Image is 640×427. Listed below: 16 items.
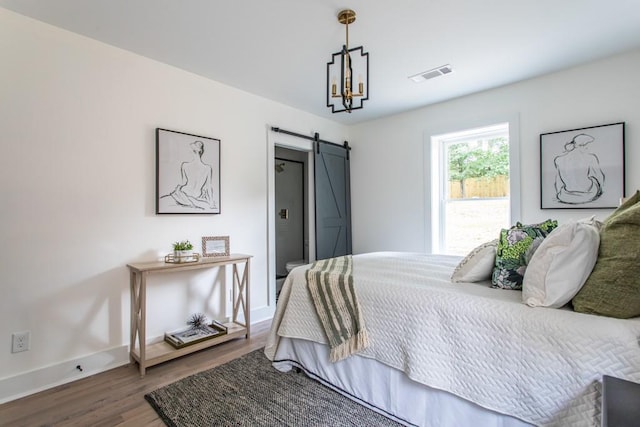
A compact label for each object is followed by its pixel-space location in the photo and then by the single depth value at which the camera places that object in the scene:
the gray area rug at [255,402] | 1.74
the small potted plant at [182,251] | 2.60
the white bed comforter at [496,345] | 1.14
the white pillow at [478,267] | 1.78
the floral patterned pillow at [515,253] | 1.62
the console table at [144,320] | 2.31
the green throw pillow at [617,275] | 1.16
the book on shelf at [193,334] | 2.59
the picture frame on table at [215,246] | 3.01
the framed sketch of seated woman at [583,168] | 2.72
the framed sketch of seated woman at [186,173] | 2.74
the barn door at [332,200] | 4.22
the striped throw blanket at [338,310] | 1.84
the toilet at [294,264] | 4.49
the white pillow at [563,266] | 1.29
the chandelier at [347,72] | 2.06
